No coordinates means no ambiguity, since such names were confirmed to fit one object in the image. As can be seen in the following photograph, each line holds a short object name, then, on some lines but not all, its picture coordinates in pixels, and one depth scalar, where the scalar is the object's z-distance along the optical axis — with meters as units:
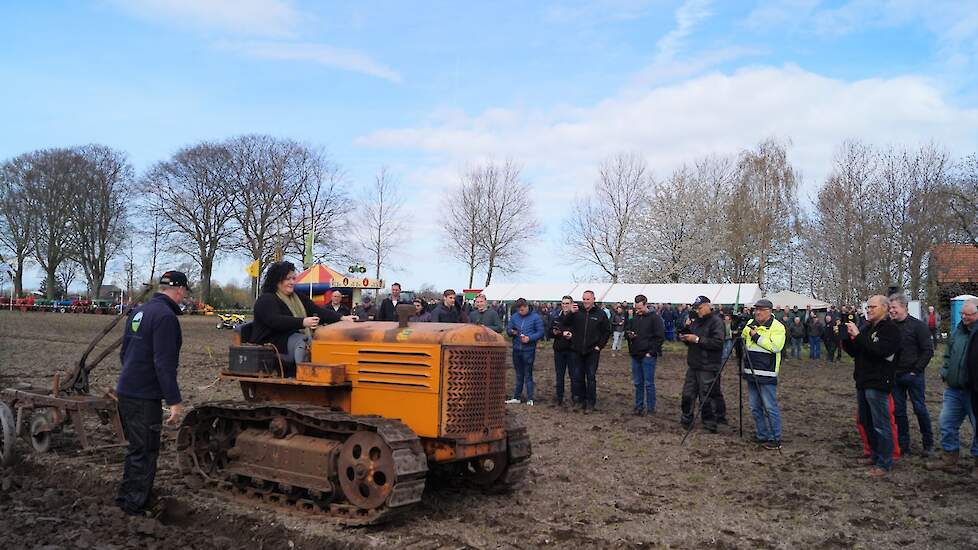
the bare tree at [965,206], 31.22
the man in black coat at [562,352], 11.68
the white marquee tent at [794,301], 33.25
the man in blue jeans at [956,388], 7.95
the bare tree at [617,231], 44.91
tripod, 9.09
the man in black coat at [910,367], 8.37
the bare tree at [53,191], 45.94
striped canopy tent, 30.09
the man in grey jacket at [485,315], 12.05
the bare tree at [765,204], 43.50
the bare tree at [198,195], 43.31
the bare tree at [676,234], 42.59
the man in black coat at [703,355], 10.02
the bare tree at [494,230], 47.62
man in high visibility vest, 8.95
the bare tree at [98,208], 46.75
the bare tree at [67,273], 52.41
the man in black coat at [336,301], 12.33
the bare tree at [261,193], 43.69
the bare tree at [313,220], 45.22
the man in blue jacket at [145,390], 5.77
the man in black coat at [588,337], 11.38
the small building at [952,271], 34.31
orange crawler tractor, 5.70
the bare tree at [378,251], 47.53
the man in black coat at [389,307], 11.39
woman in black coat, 6.53
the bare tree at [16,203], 46.28
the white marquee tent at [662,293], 30.62
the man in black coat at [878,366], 7.70
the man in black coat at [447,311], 11.59
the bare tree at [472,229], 47.62
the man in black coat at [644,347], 11.11
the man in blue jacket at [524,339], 11.86
